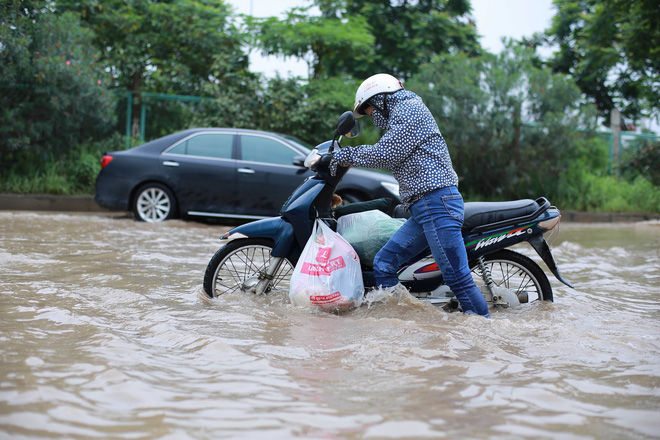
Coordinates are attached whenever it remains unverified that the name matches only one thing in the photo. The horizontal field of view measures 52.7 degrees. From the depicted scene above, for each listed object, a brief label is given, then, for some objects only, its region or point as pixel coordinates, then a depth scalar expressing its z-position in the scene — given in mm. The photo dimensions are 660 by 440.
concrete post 16355
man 4016
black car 9625
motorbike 4395
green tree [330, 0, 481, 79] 20438
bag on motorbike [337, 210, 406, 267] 4555
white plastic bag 4281
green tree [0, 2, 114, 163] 11414
